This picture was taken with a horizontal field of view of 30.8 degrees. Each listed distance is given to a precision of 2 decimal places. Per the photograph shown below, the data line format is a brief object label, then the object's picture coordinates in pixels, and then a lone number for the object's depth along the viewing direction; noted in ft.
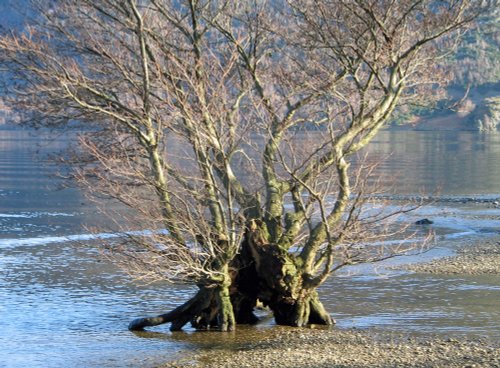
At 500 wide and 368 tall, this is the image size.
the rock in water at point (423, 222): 141.79
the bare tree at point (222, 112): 68.13
